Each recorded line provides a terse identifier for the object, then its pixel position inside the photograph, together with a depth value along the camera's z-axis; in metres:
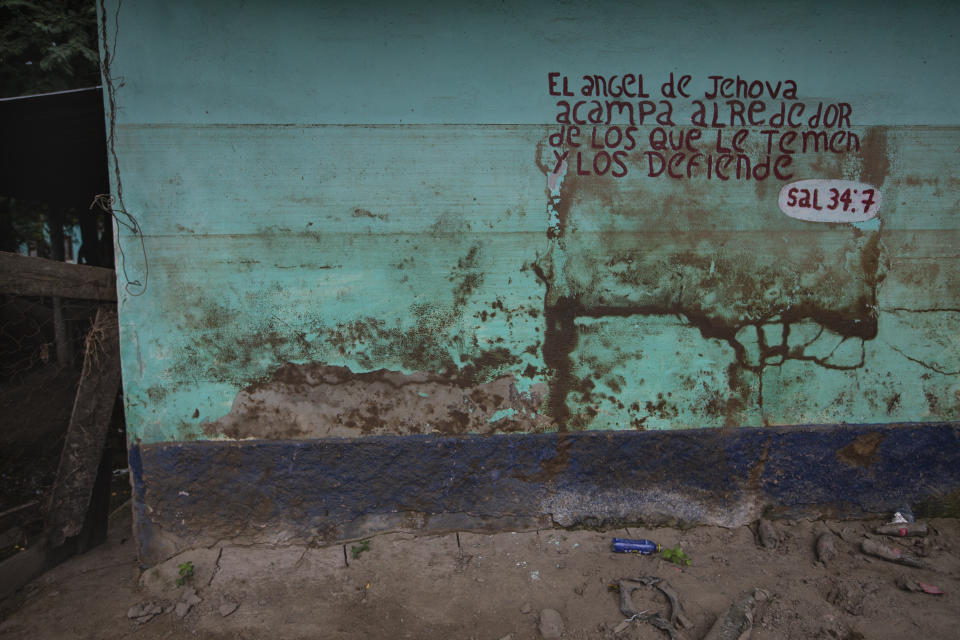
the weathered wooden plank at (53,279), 2.46
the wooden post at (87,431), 2.75
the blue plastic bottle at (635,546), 2.73
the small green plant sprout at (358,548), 2.73
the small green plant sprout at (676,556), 2.69
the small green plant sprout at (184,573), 2.60
